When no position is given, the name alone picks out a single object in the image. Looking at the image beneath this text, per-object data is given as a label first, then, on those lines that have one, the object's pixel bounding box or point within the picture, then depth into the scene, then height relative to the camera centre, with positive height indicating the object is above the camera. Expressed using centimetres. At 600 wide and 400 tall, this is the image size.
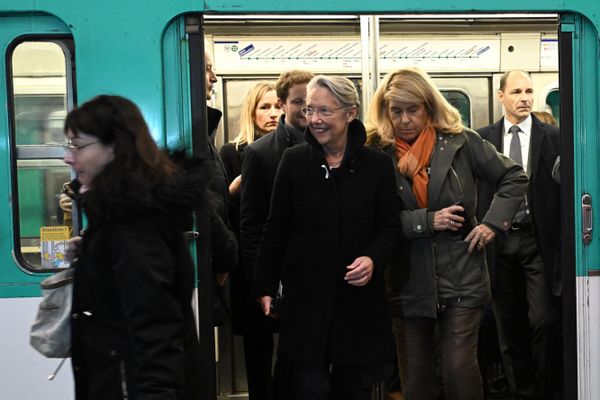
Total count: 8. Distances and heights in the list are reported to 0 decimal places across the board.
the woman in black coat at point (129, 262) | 255 -24
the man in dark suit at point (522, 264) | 551 -58
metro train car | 394 +32
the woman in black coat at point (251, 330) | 511 -86
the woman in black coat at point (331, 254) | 394 -35
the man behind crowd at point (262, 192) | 461 -7
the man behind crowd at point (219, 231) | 412 -24
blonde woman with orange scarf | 434 -25
